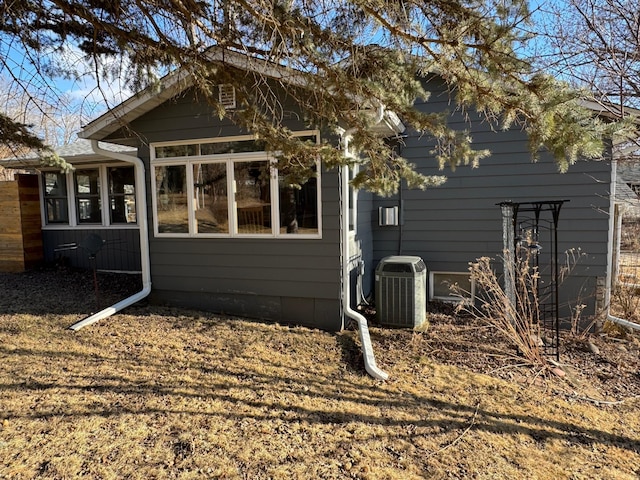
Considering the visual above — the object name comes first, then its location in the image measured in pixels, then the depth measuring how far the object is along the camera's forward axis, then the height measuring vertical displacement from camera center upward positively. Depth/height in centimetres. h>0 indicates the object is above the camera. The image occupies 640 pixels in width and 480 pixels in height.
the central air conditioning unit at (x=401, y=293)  511 -109
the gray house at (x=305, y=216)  497 -6
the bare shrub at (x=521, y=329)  402 -128
